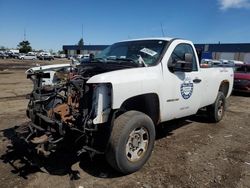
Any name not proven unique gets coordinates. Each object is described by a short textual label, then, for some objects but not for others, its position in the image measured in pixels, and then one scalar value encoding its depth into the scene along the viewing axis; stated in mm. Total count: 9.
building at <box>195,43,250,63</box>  38255
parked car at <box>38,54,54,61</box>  45324
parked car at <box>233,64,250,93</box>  8841
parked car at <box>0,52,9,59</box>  44260
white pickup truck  2577
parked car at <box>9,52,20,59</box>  47410
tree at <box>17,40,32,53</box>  69965
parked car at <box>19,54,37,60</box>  44788
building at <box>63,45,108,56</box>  54006
